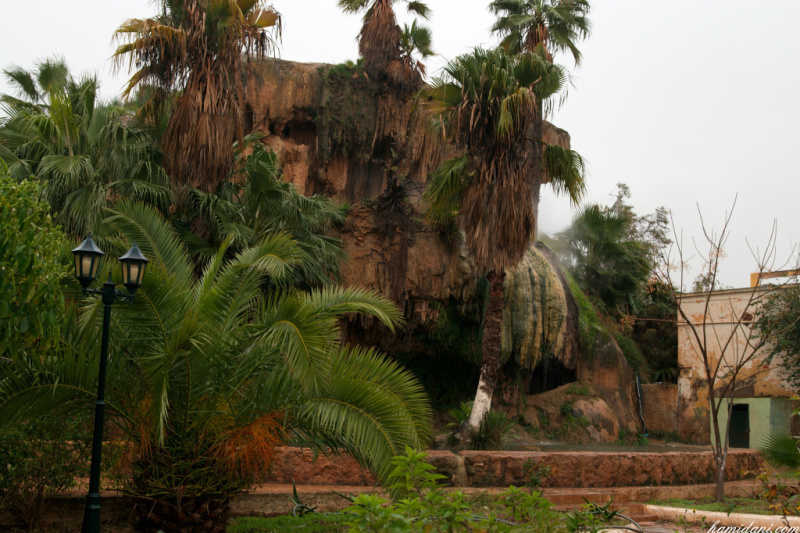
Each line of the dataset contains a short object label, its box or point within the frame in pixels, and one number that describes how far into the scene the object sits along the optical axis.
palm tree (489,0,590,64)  21.36
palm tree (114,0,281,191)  14.11
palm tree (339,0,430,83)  20.36
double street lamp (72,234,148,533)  6.53
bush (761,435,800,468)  6.90
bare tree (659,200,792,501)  22.42
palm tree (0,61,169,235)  13.03
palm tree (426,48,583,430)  14.73
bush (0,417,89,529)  7.46
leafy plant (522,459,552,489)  11.35
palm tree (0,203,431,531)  7.22
